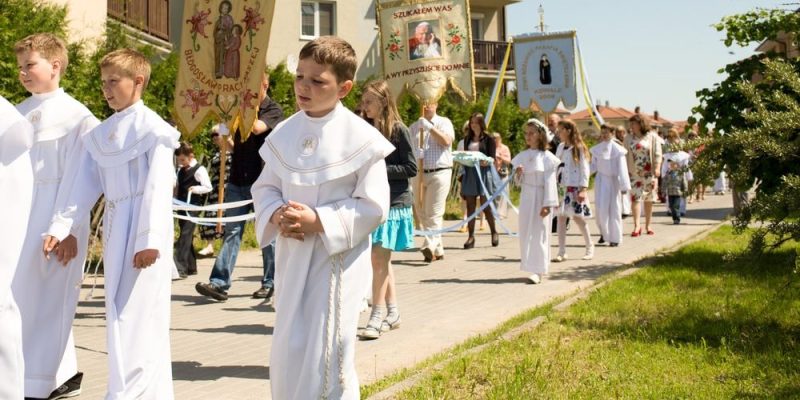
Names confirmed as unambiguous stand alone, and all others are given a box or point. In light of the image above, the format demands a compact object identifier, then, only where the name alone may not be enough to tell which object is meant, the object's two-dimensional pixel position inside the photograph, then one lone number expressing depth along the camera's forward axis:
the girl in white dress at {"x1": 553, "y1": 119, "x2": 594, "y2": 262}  13.74
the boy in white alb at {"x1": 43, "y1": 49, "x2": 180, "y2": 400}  5.17
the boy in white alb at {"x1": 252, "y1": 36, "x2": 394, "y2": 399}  4.29
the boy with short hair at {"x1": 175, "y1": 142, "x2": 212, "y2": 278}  11.99
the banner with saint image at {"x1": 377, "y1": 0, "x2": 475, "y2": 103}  13.37
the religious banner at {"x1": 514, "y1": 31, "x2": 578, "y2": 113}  18.84
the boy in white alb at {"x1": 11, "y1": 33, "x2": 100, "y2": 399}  5.70
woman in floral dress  17.09
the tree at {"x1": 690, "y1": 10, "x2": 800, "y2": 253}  6.41
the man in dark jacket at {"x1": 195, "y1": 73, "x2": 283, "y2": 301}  9.68
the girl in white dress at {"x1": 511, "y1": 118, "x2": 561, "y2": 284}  11.40
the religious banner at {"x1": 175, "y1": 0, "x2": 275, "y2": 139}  10.20
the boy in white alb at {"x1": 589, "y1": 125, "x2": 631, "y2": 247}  15.64
